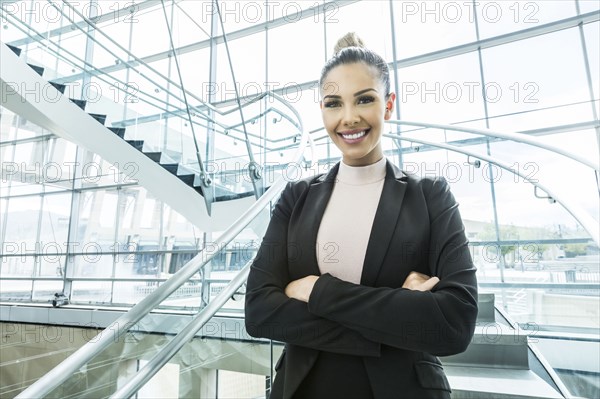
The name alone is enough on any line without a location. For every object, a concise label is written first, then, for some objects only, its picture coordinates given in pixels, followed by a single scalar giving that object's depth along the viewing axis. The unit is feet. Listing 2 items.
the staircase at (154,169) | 12.77
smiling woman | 2.50
